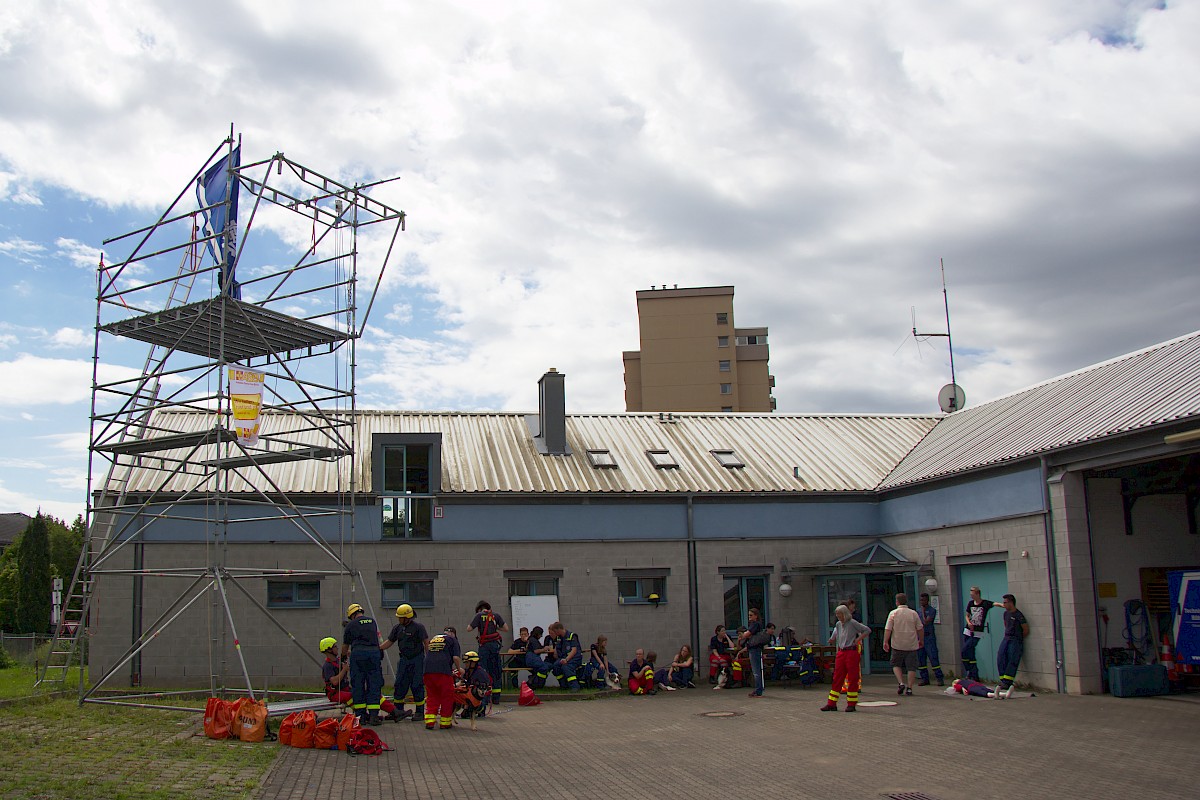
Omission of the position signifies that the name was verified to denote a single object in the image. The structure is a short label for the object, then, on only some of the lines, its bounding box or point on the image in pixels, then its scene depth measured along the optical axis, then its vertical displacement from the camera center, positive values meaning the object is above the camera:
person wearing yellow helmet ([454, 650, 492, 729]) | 14.77 -1.70
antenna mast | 29.25 +4.47
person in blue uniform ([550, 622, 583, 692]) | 19.55 -1.75
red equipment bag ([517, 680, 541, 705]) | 17.59 -2.17
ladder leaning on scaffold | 17.12 +1.51
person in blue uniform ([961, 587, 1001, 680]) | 18.33 -1.17
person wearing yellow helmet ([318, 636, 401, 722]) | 15.12 -1.54
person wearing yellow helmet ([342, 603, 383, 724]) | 13.97 -1.25
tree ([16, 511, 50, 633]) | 49.03 -0.03
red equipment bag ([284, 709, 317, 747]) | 12.38 -1.85
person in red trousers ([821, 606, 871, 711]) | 15.25 -1.46
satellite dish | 29.25 +4.46
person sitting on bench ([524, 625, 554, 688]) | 19.41 -1.72
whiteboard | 22.11 -0.92
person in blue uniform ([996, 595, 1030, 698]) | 17.00 -1.54
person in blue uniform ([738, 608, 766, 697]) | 18.56 -1.78
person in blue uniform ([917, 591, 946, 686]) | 20.11 -1.85
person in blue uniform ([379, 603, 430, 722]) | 14.96 -1.27
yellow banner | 16.39 +2.76
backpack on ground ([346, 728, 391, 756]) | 11.97 -1.97
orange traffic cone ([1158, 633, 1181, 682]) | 17.00 -1.81
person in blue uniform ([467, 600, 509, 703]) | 17.27 -1.13
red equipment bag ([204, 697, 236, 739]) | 12.77 -1.75
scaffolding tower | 16.58 +2.69
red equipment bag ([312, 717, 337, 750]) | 12.34 -1.93
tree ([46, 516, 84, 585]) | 60.06 +1.86
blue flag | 16.41 +5.85
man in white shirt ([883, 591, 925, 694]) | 17.45 -1.34
